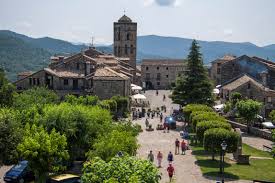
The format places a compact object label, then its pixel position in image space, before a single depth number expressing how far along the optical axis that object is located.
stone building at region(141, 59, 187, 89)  128.88
